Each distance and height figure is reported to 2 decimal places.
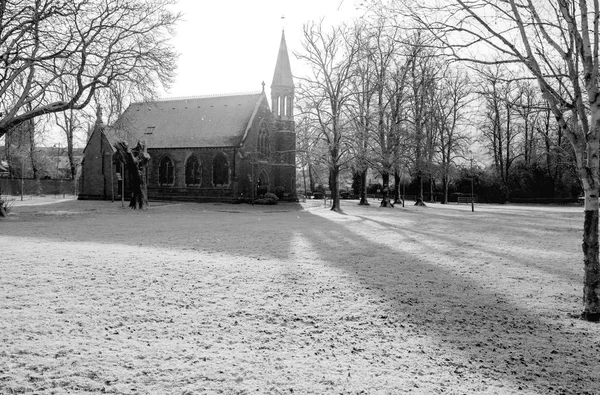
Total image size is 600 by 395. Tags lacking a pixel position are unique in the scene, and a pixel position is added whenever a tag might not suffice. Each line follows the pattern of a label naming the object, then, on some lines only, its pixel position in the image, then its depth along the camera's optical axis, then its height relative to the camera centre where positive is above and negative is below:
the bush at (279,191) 42.75 -0.14
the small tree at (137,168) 26.95 +1.43
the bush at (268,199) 37.81 -0.82
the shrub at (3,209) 20.53 -0.87
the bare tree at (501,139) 51.75 +6.21
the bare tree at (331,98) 30.95 +6.66
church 39.56 +4.00
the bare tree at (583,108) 5.92 +1.14
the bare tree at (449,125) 42.97 +6.76
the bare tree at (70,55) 17.78 +6.19
